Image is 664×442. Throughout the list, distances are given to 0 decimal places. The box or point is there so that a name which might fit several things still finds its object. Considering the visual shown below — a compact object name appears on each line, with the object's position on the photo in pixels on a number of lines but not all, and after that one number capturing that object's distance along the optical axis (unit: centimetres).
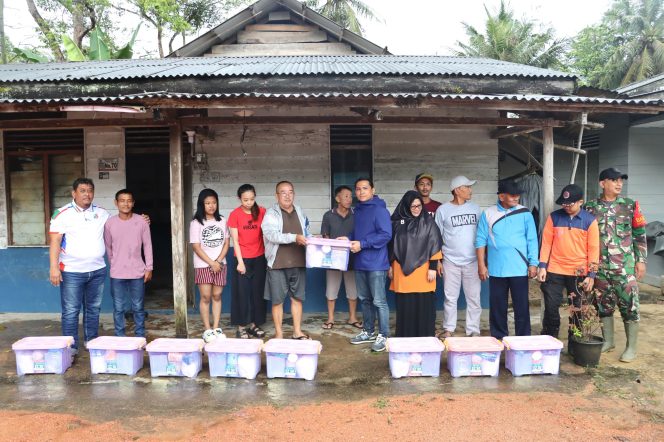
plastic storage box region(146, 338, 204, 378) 413
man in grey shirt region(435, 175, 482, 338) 494
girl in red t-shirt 502
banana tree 1043
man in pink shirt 477
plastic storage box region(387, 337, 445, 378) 403
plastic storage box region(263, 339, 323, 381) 404
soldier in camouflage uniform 440
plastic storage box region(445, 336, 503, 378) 405
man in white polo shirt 446
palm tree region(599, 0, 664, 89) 2239
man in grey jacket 477
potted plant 426
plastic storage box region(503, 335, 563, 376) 408
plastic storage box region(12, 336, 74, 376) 423
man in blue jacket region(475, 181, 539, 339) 460
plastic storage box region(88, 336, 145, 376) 422
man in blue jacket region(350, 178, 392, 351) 471
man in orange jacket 438
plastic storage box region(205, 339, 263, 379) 410
